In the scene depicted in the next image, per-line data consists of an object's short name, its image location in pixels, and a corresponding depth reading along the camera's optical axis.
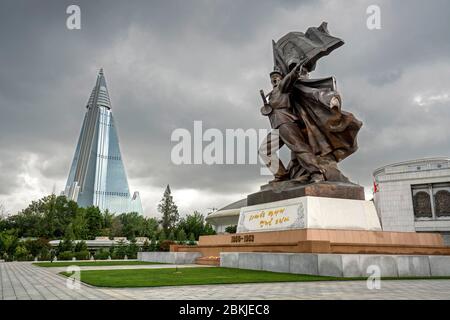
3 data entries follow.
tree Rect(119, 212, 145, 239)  62.31
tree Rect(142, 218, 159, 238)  60.42
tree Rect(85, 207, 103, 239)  60.57
